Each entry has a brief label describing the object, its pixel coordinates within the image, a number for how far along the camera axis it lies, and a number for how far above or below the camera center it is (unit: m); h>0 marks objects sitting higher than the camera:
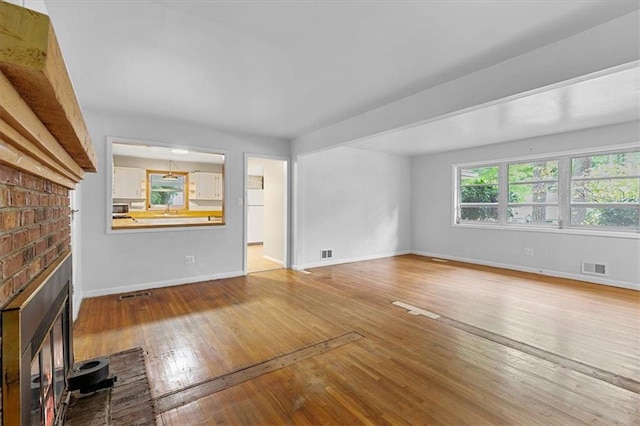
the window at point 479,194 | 6.37 +0.34
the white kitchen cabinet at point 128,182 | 7.28 +0.62
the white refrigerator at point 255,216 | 9.20 -0.22
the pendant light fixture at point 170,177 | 8.02 +0.83
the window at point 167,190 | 7.93 +0.49
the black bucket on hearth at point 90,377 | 1.83 -1.03
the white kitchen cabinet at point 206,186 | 8.52 +0.64
